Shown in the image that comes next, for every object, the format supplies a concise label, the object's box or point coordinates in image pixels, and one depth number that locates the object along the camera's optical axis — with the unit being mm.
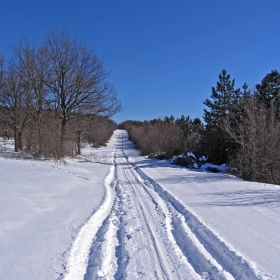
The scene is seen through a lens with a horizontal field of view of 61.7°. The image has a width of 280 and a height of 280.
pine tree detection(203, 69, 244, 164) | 19016
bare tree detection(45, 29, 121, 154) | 18656
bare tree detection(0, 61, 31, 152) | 22562
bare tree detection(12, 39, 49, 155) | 18547
